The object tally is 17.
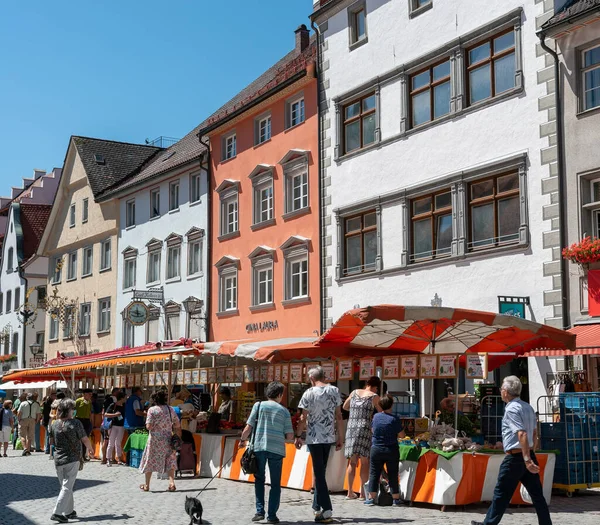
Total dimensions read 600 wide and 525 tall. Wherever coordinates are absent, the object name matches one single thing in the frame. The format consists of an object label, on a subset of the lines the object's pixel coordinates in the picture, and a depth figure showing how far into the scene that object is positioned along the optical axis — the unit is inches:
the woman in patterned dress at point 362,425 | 549.6
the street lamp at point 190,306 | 1390.3
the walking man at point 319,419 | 480.1
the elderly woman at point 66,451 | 485.7
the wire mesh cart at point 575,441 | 557.6
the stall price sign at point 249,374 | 847.7
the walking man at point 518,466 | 398.0
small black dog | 448.8
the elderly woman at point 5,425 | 1155.3
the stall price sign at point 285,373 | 781.2
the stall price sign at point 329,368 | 730.3
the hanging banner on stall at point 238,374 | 858.6
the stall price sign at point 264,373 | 828.6
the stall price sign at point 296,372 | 761.6
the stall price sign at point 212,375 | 897.5
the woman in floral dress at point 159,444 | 641.6
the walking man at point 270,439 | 462.6
